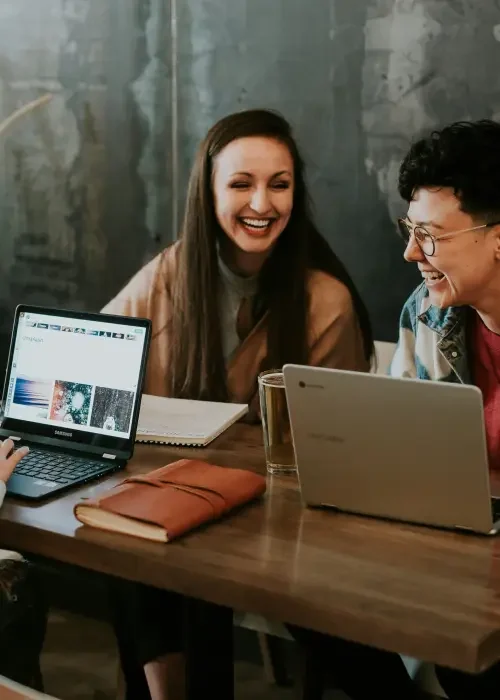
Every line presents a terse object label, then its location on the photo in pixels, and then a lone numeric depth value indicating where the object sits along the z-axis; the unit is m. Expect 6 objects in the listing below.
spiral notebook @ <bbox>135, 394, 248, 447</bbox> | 1.81
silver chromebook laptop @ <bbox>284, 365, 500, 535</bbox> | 1.32
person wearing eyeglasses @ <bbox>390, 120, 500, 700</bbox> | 1.78
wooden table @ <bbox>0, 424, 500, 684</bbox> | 1.10
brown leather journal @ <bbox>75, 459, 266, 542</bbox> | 1.35
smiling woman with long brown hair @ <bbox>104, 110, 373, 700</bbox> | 2.33
